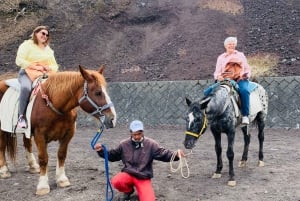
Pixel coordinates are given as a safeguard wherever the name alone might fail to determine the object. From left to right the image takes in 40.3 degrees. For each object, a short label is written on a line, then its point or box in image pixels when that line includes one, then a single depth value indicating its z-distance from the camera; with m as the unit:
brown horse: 5.01
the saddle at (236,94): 6.07
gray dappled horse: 5.27
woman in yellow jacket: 5.95
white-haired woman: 6.36
